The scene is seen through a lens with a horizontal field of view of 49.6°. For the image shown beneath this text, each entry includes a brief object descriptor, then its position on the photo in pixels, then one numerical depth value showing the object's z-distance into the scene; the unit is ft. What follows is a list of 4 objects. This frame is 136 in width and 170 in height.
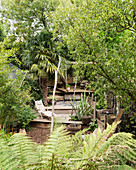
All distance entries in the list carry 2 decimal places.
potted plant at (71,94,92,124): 13.36
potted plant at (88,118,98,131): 11.27
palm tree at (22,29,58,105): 22.93
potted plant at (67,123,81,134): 11.48
